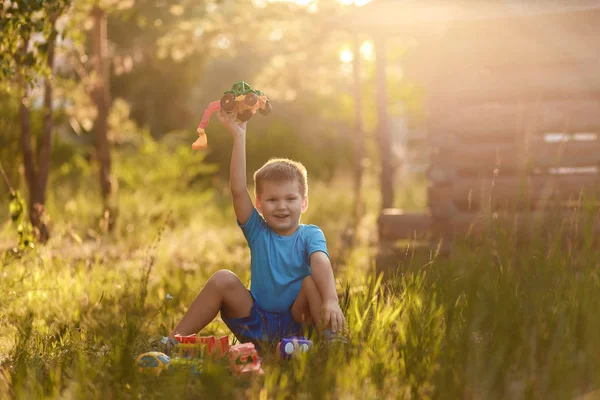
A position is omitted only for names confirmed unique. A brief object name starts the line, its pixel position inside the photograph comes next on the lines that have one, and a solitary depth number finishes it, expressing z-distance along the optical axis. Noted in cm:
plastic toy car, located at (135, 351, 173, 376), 308
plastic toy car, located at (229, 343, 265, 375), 310
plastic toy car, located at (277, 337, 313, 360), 318
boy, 371
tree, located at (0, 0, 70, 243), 431
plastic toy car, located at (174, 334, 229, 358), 330
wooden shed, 775
